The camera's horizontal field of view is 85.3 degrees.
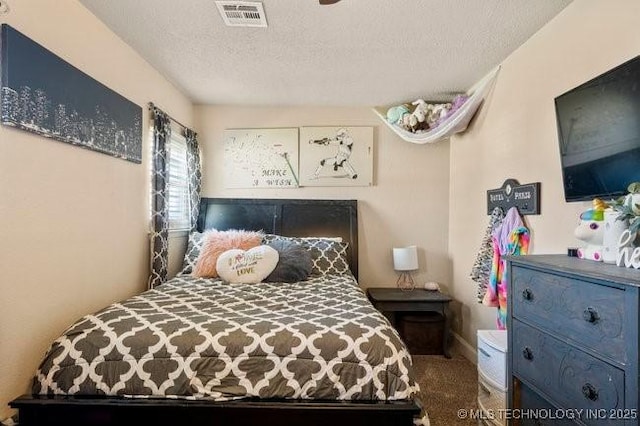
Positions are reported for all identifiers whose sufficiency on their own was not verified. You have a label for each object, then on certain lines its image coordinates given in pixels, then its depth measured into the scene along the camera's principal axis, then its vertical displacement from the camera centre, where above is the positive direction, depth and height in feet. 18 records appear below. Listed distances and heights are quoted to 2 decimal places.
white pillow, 8.70 -1.29
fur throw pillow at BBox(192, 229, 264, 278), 9.25 -0.86
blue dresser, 3.42 -1.51
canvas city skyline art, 4.95 +1.94
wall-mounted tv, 4.61 +1.19
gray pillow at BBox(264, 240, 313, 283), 8.82 -1.31
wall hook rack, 7.09 +0.38
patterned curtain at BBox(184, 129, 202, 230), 11.18 +1.41
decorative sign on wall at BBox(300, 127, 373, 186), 11.89 +1.99
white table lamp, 11.17 -1.44
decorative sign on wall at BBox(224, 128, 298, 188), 12.00 +1.97
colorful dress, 7.45 -0.79
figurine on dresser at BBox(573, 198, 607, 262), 4.98 -0.25
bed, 4.77 -2.29
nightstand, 10.16 -2.96
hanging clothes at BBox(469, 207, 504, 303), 8.40 -1.05
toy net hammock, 9.18 +2.70
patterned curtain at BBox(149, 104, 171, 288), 8.92 +0.26
